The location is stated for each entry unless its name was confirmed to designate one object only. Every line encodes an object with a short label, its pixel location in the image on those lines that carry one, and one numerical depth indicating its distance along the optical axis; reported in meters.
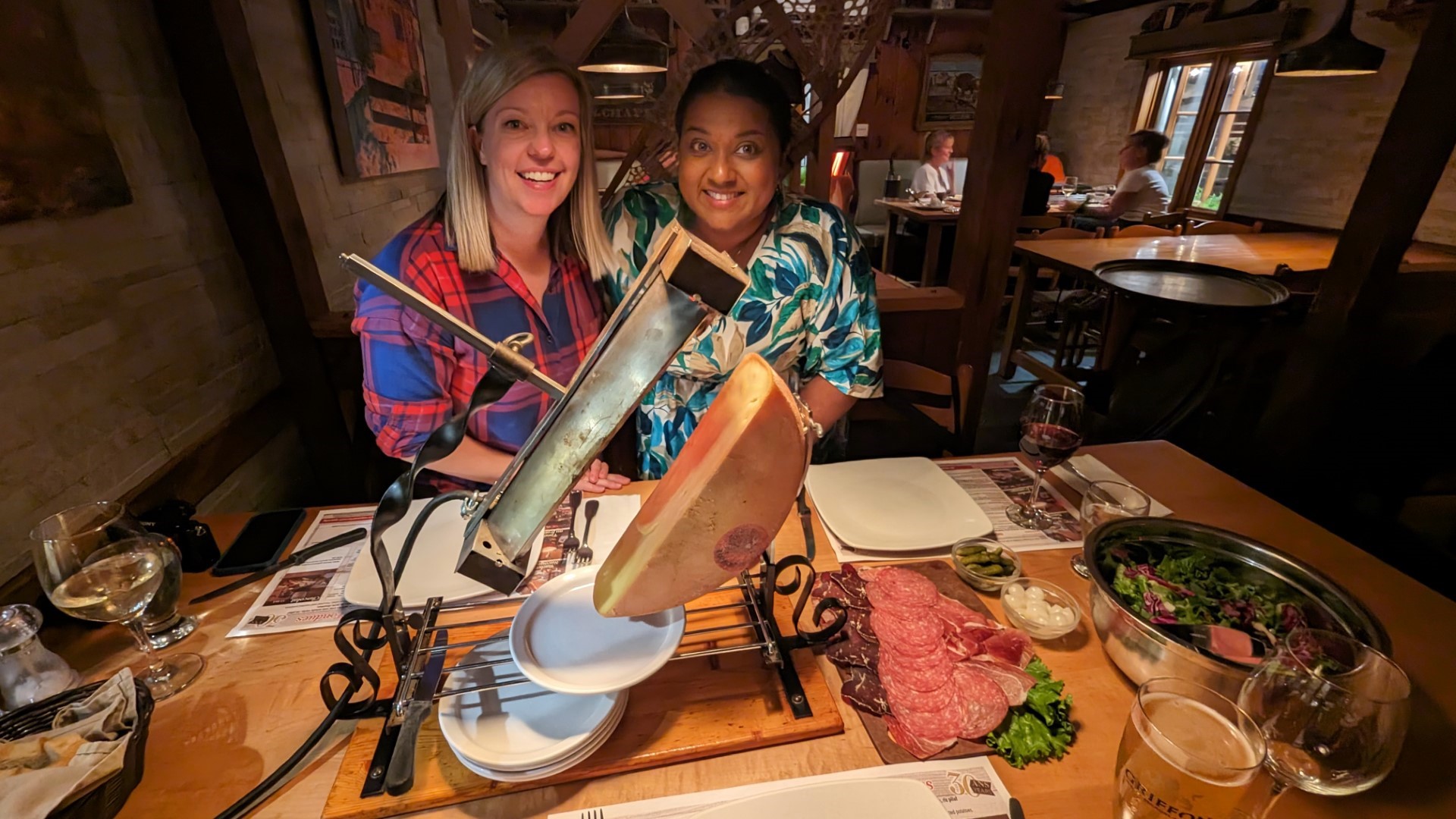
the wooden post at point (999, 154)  1.79
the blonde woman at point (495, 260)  1.30
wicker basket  0.71
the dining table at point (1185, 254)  3.91
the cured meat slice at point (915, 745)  0.82
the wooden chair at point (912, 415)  1.92
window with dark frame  6.30
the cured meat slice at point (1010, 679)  0.87
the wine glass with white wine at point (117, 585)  0.94
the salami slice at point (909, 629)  0.95
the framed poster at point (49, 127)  1.24
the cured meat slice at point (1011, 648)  0.93
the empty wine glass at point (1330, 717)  0.72
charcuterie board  0.83
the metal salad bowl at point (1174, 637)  0.84
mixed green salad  0.92
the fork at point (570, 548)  1.16
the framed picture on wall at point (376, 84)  2.51
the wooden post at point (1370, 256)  2.02
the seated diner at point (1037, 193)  5.54
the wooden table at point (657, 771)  0.77
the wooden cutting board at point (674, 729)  0.77
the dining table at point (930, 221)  5.66
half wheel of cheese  0.65
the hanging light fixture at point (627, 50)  2.95
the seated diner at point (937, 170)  6.96
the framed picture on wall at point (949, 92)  7.87
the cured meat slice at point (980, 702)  0.84
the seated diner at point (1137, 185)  5.80
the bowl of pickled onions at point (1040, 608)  1.00
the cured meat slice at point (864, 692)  0.89
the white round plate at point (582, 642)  0.78
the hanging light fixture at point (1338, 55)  3.62
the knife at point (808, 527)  1.08
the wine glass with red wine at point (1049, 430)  1.25
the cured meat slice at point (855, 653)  0.96
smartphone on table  1.19
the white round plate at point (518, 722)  0.77
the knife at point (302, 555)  1.13
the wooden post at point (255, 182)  1.65
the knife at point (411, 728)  0.77
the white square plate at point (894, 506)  1.23
